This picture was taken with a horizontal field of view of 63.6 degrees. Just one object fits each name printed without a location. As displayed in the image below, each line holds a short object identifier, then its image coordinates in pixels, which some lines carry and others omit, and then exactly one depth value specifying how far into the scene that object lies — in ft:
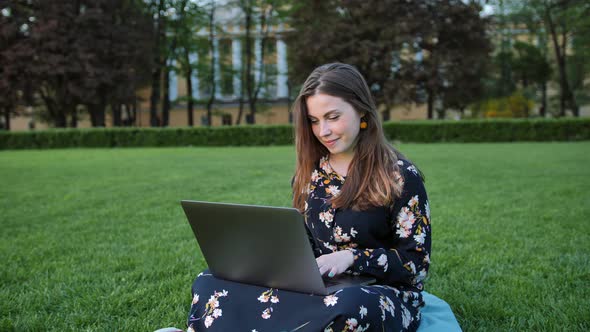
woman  5.66
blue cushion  6.78
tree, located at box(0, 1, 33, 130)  73.36
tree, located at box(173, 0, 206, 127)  95.55
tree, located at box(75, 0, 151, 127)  75.77
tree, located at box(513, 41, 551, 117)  110.73
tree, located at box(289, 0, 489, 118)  79.41
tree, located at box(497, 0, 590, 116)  72.69
